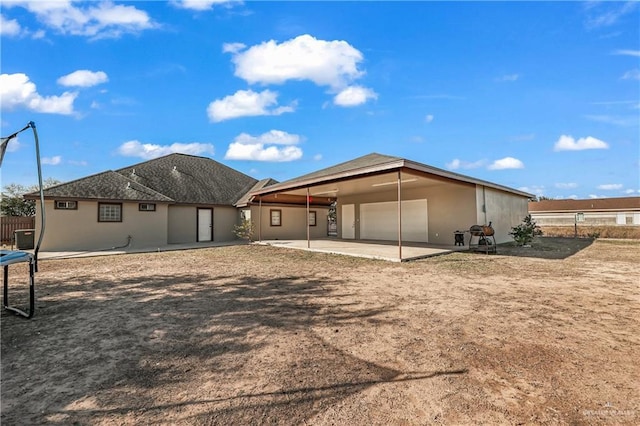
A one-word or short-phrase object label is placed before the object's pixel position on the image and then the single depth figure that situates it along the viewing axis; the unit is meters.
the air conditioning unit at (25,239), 12.89
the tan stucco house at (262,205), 12.48
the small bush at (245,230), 16.75
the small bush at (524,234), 13.50
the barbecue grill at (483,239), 11.24
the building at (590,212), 30.97
